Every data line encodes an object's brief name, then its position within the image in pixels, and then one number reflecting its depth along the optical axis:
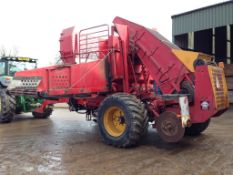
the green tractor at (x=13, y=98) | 7.34
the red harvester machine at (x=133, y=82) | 4.23
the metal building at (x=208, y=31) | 10.91
